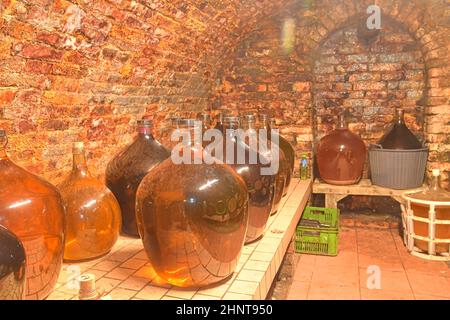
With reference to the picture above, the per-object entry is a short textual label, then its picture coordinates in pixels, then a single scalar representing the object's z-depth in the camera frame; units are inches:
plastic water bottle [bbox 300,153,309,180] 137.4
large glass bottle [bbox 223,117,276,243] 66.0
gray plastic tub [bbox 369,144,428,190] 127.4
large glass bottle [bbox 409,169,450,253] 115.0
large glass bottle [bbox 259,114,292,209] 81.3
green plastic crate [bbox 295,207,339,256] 123.3
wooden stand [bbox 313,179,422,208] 132.6
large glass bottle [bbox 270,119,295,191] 111.9
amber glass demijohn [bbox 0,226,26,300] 35.7
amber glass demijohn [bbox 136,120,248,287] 47.8
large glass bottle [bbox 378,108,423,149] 130.8
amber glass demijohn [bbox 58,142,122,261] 60.1
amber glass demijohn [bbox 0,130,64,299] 46.3
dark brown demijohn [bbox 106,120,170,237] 70.4
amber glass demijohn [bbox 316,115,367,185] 132.9
